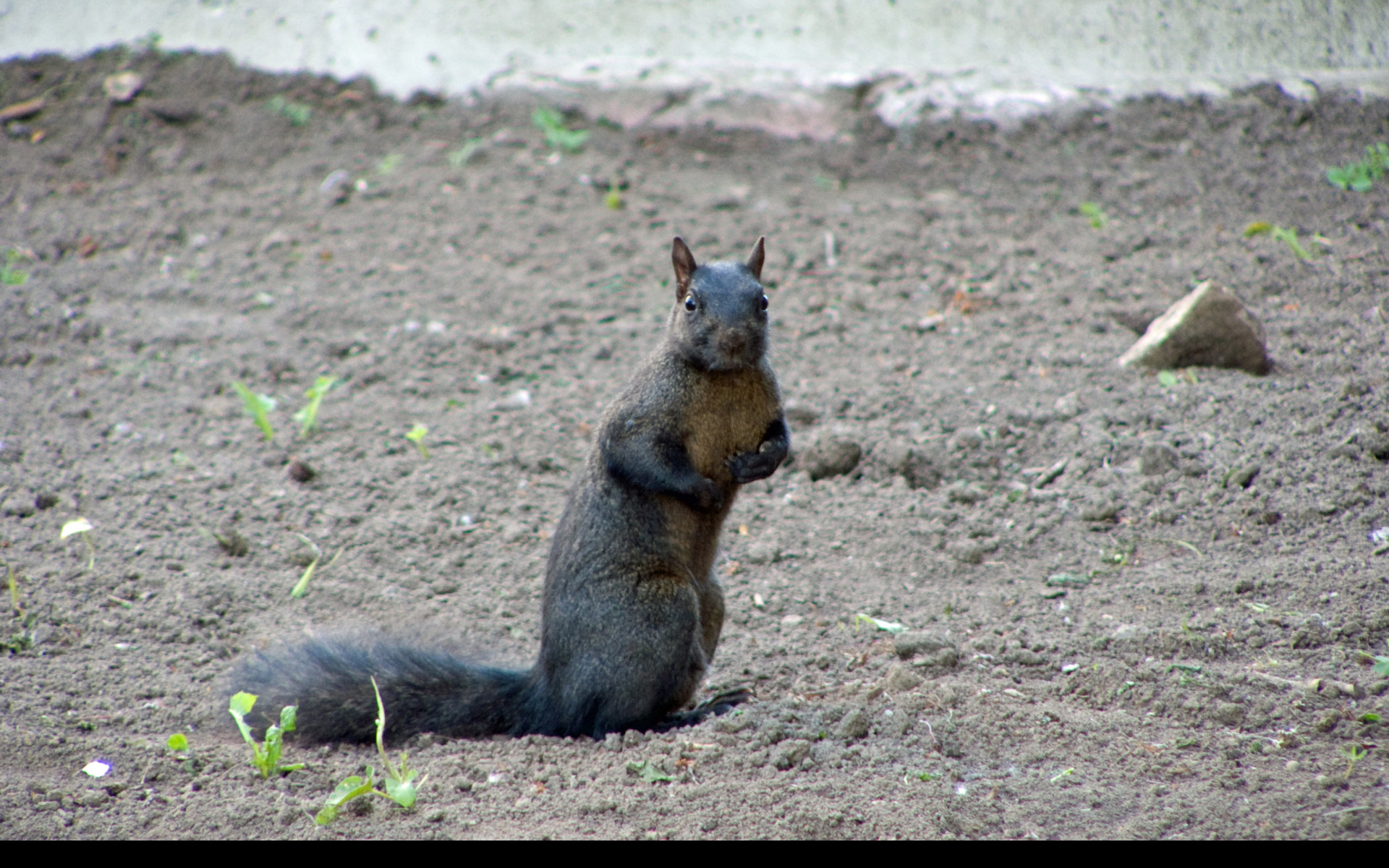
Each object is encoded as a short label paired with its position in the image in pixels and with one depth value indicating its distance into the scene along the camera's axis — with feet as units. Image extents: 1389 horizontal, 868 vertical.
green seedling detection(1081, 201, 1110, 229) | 43.16
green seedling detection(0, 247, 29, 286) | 43.27
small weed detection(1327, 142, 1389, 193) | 42.01
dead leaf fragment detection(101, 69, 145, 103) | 53.16
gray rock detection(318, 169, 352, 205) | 48.88
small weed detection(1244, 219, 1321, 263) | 38.34
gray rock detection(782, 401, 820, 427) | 34.96
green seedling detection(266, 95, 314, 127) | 52.85
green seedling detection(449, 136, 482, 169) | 50.31
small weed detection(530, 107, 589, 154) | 50.72
